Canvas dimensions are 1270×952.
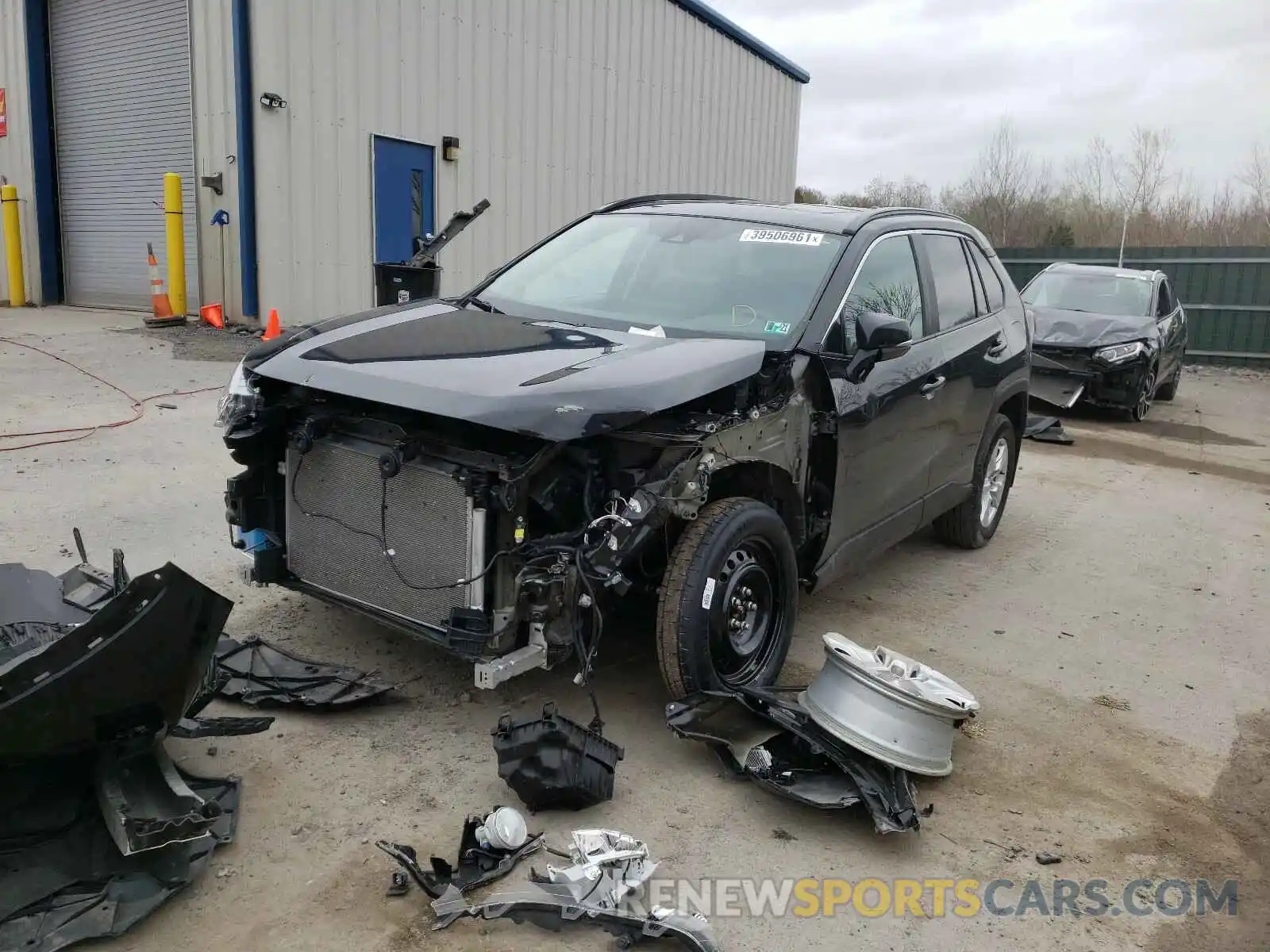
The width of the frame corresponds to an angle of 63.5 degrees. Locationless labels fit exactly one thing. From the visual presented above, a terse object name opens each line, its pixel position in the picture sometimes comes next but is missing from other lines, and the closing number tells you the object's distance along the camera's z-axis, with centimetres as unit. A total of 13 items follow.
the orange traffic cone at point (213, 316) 1135
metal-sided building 1121
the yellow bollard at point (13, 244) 1353
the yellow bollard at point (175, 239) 1140
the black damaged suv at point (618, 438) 337
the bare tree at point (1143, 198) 3222
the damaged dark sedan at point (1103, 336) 1149
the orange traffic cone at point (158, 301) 1146
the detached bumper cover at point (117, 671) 243
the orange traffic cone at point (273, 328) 1005
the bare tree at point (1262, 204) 3259
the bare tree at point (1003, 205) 3459
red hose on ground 673
